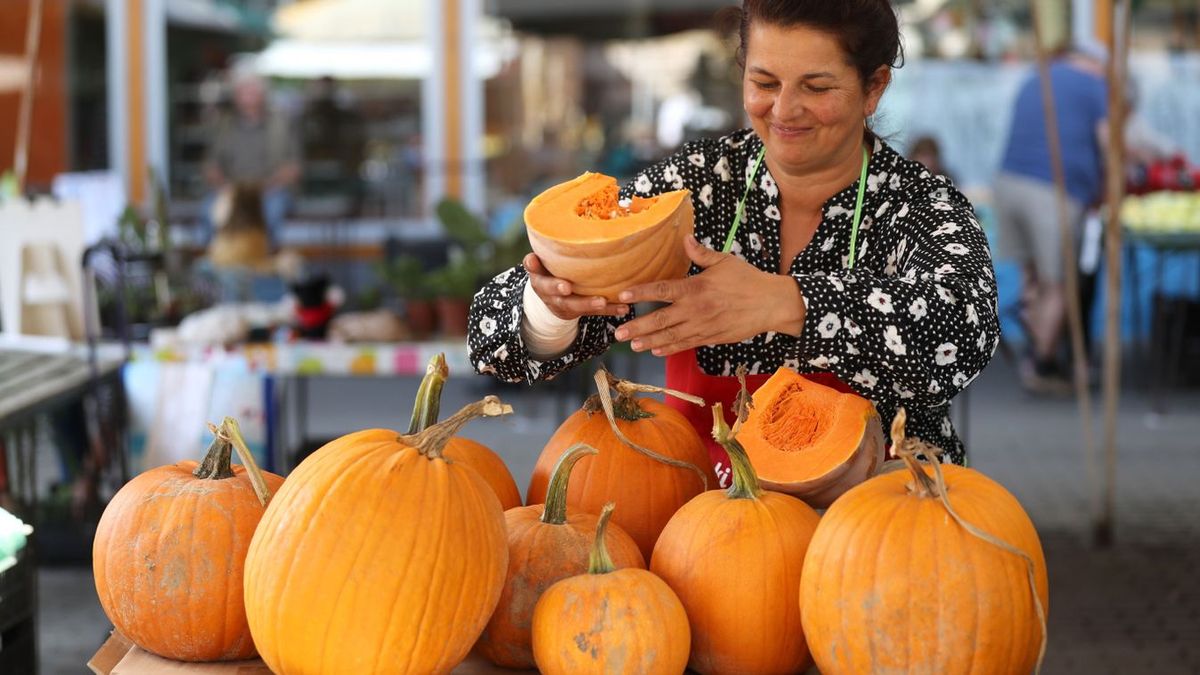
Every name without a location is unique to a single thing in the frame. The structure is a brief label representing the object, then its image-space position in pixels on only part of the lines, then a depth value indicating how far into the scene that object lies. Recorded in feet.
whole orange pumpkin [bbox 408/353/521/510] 6.26
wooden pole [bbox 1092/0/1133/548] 15.78
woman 5.65
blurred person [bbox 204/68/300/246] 35.22
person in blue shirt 25.61
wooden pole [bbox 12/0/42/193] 16.72
